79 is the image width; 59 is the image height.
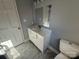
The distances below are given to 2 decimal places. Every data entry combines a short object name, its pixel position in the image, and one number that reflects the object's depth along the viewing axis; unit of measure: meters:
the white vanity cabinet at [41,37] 1.46
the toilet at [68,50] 1.07
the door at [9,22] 1.57
